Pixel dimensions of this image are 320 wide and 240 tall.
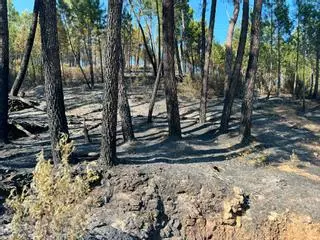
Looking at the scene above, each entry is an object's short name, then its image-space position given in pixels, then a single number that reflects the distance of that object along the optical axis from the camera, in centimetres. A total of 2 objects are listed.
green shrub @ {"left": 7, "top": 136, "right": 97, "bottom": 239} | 263
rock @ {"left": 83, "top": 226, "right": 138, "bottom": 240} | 388
